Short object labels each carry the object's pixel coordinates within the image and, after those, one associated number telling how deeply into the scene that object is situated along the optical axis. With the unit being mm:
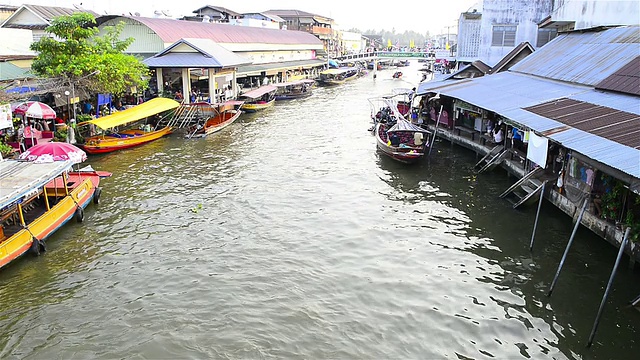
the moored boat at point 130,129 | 25438
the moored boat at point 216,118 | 31977
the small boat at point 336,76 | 67688
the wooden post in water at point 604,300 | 9922
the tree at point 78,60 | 25312
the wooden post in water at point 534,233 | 14581
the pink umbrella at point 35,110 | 22944
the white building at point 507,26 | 37125
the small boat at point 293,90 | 52031
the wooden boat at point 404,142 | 24078
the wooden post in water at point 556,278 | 11559
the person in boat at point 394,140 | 25125
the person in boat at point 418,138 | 24906
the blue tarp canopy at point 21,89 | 23334
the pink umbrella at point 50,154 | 16172
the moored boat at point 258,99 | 42531
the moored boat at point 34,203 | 13359
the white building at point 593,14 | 24125
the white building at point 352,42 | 109562
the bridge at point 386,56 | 89500
